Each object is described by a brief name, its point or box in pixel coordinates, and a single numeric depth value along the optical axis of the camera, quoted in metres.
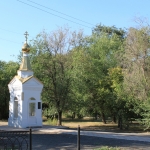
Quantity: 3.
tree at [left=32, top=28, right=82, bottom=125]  29.48
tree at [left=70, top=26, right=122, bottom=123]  31.29
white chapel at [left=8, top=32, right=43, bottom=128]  23.17
